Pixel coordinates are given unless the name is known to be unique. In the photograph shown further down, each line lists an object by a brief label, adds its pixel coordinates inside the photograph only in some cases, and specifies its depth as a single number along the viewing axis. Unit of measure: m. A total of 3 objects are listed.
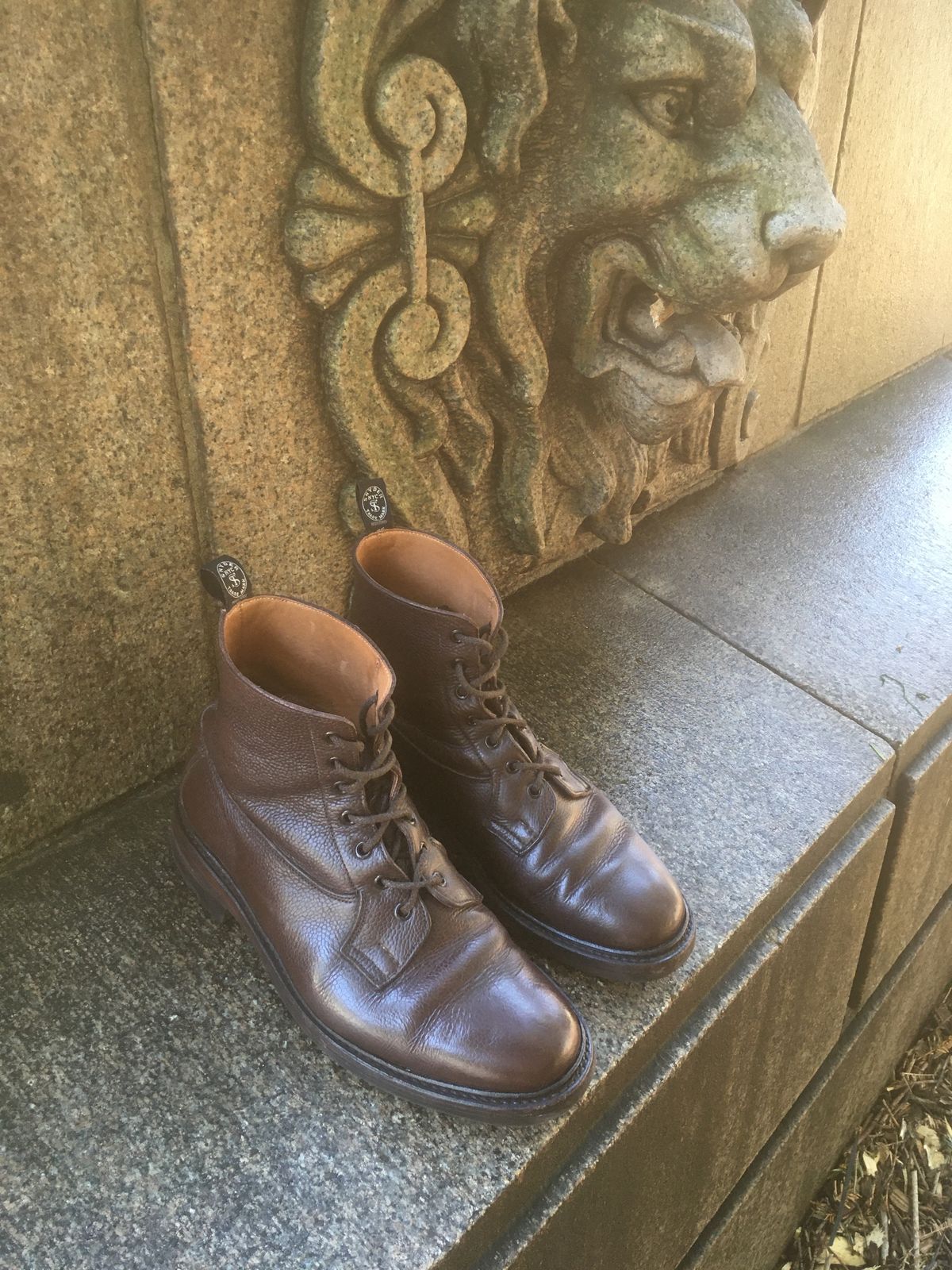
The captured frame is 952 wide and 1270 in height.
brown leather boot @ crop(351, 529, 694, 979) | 1.22
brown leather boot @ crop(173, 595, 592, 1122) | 1.05
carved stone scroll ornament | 1.30
